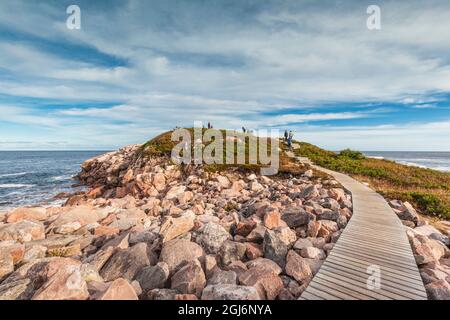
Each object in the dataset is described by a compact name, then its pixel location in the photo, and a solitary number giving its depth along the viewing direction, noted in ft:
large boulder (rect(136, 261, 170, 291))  19.21
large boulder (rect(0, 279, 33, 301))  17.21
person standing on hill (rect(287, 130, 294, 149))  113.39
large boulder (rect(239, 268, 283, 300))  17.61
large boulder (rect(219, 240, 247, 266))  22.99
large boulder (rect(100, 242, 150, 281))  20.89
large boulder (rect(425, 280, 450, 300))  17.26
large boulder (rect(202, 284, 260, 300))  15.81
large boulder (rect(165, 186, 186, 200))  56.49
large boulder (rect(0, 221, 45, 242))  29.28
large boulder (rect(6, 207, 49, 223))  39.01
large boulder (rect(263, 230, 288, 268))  22.84
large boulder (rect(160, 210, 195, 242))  27.86
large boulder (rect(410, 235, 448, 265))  21.93
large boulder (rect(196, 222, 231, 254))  25.07
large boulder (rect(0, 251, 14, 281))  20.94
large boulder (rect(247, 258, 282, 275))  20.01
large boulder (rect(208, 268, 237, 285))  18.22
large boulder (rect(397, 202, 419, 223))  34.35
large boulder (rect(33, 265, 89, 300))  15.26
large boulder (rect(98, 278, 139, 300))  15.42
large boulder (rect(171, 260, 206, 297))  17.99
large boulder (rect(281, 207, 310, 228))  31.17
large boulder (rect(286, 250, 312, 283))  19.66
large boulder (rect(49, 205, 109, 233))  33.67
